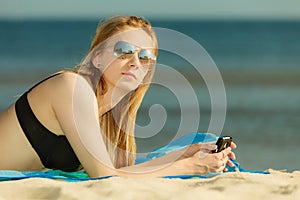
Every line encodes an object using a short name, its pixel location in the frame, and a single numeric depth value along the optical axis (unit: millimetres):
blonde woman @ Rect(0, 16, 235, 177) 7891
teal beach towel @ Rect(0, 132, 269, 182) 7879
